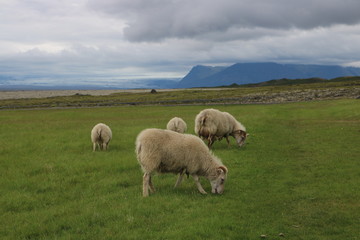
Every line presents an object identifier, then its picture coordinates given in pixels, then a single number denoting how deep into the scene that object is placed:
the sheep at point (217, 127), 18.89
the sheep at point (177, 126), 22.11
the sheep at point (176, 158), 10.38
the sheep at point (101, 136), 19.25
